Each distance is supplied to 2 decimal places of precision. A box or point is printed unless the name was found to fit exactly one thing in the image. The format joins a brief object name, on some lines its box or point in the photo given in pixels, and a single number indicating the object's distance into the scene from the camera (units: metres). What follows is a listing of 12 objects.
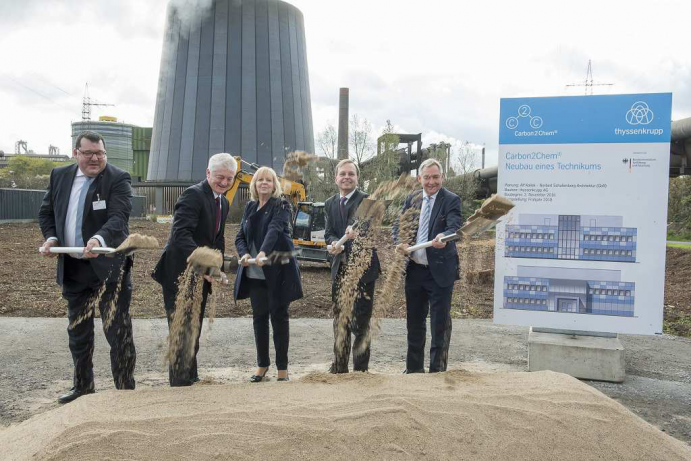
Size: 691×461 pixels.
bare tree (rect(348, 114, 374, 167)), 25.08
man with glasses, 3.90
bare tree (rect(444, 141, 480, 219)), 18.70
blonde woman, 4.36
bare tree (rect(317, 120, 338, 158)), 27.00
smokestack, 25.92
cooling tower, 27.91
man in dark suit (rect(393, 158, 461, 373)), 4.37
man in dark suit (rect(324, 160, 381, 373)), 4.43
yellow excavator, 12.73
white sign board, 4.80
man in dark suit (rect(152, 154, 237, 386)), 4.00
